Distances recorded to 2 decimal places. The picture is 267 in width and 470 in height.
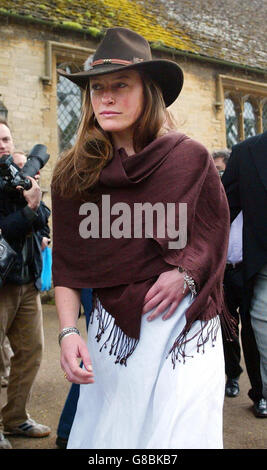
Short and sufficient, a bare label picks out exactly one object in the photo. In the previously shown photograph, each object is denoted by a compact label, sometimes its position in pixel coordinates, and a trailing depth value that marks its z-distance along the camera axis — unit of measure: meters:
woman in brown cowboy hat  1.63
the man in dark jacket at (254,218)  2.80
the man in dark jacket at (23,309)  3.46
